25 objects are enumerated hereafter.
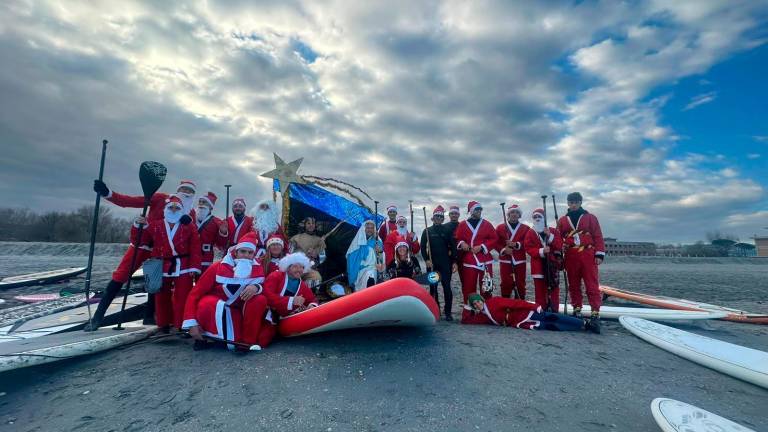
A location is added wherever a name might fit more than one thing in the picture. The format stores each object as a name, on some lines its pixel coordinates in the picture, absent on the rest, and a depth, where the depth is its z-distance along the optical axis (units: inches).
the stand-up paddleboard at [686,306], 265.4
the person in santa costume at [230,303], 160.7
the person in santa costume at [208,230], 225.9
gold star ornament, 270.2
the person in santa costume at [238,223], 236.5
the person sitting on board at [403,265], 249.0
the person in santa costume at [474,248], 247.9
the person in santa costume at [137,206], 199.5
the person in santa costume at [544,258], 243.0
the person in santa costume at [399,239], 270.8
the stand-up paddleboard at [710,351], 146.3
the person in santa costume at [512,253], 254.1
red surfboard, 146.5
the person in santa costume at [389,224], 313.9
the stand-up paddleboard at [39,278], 421.7
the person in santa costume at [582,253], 222.8
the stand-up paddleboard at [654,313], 252.8
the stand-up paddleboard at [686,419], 94.3
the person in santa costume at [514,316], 212.7
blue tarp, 271.4
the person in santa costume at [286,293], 170.2
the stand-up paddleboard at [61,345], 128.9
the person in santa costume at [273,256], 199.8
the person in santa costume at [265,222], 240.5
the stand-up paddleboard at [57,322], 183.0
